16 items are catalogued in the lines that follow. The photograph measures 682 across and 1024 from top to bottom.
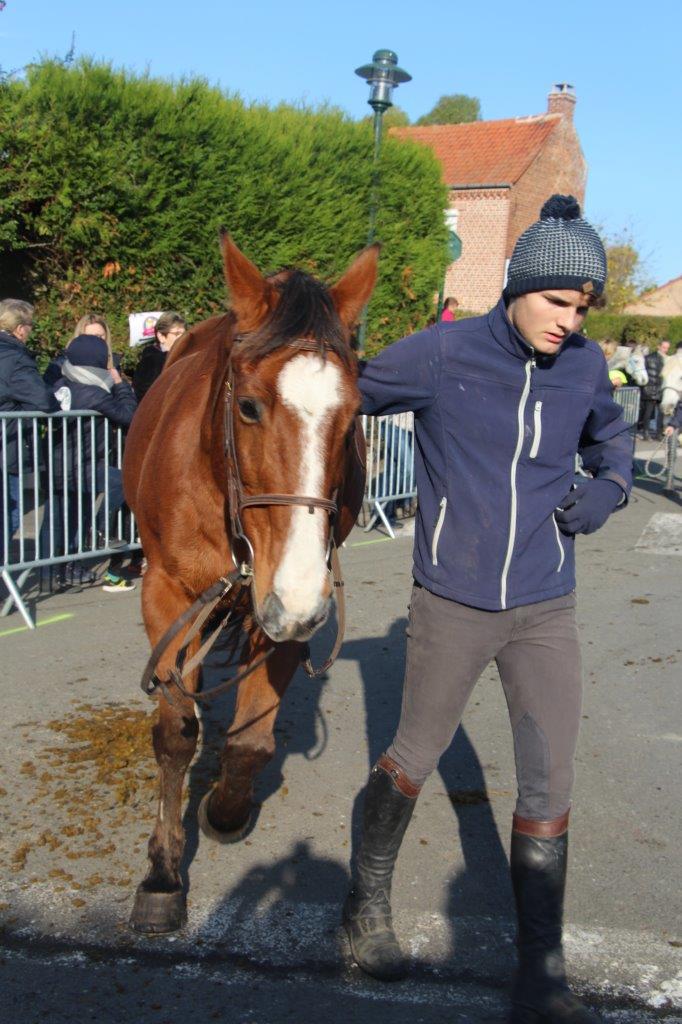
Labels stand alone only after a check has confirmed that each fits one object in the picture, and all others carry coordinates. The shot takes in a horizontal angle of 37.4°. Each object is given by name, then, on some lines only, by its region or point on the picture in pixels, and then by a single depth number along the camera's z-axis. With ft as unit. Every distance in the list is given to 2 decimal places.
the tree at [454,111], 287.28
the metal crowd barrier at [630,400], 58.29
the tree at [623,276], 156.46
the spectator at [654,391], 65.46
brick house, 125.49
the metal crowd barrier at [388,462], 32.78
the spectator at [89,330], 25.76
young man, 9.25
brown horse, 8.70
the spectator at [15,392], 22.67
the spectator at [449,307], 47.88
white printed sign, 31.45
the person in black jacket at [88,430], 23.58
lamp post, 39.63
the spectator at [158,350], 25.27
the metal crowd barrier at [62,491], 22.17
